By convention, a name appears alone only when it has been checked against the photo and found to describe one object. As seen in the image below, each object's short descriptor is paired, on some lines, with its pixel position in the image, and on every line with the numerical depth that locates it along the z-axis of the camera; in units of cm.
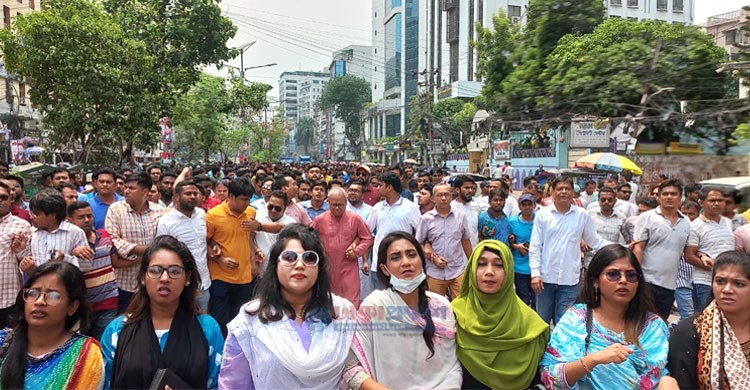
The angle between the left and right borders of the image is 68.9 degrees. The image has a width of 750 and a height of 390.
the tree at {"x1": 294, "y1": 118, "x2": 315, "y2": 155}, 11756
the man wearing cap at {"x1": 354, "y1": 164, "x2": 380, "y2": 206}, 938
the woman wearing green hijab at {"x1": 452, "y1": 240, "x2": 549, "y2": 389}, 272
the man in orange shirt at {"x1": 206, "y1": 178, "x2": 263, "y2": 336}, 525
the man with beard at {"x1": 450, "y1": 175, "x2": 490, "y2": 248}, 647
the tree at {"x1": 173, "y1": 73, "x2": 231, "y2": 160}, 2348
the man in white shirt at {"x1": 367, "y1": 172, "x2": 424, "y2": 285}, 642
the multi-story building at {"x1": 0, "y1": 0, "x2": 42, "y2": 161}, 2645
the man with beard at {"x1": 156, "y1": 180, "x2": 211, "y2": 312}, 495
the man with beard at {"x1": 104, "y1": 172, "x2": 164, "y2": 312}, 471
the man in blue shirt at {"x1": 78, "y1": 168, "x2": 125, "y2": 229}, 593
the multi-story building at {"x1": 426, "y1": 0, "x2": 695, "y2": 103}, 5450
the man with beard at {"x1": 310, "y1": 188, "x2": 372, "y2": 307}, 575
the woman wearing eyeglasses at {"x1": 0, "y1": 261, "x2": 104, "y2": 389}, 238
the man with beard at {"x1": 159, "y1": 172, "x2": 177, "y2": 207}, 697
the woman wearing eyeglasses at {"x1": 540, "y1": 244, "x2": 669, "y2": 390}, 260
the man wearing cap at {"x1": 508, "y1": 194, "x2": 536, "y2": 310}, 608
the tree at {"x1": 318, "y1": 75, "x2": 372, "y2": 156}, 8375
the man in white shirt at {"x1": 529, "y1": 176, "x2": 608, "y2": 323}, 531
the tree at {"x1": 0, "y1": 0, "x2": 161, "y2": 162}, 1317
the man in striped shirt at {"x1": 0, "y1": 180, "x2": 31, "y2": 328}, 423
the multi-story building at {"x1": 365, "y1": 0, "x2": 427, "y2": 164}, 7769
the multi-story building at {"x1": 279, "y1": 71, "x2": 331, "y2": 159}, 15350
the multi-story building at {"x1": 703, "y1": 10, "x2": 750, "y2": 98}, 3878
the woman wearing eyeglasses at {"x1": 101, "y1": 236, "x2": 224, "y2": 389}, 248
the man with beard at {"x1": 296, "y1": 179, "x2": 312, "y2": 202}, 868
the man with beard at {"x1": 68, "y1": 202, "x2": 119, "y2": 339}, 434
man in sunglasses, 558
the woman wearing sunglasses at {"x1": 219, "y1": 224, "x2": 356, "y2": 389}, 242
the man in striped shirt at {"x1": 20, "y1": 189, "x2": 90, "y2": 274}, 420
